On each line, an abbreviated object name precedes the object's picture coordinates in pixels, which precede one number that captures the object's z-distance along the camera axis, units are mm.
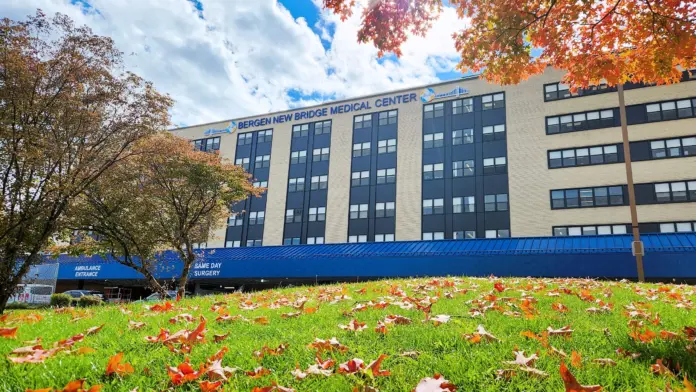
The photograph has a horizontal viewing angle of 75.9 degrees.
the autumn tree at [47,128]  11547
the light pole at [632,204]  15922
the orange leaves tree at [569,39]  6977
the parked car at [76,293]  37528
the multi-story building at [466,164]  30672
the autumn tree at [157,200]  17281
